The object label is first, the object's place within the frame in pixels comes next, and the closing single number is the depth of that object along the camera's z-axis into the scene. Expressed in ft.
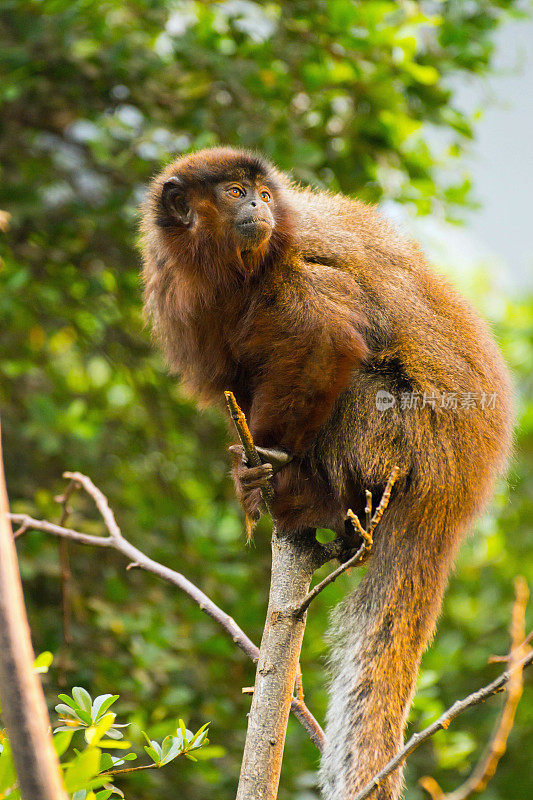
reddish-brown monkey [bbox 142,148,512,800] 17.45
